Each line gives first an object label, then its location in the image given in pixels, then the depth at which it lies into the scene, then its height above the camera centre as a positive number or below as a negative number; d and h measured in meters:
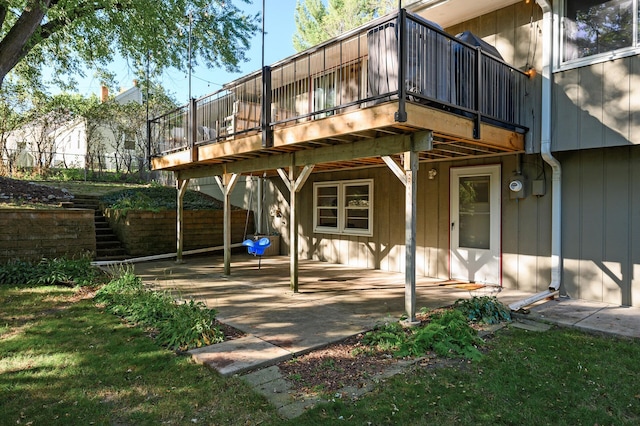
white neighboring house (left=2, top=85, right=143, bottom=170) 14.29 +2.53
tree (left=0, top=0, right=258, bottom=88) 7.09 +4.29
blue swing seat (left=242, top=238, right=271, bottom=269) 7.60 -0.65
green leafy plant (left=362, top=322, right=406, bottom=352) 3.70 -1.24
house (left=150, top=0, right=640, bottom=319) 4.42 +0.97
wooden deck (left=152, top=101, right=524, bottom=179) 4.26 +0.96
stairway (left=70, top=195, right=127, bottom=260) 9.06 -0.59
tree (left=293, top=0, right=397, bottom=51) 19.00 +9.85
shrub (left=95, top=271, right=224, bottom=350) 3.82 -1.17
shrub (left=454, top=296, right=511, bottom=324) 4.50 -1.17
